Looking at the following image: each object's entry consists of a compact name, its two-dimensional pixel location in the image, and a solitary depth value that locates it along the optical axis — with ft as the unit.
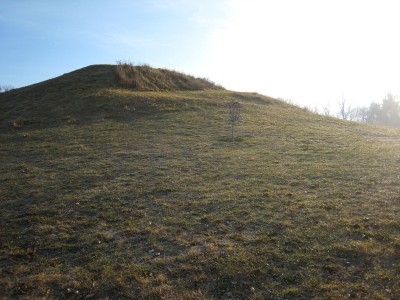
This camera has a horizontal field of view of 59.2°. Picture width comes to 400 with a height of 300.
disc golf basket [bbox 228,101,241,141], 58.75
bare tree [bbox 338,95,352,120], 291.61
